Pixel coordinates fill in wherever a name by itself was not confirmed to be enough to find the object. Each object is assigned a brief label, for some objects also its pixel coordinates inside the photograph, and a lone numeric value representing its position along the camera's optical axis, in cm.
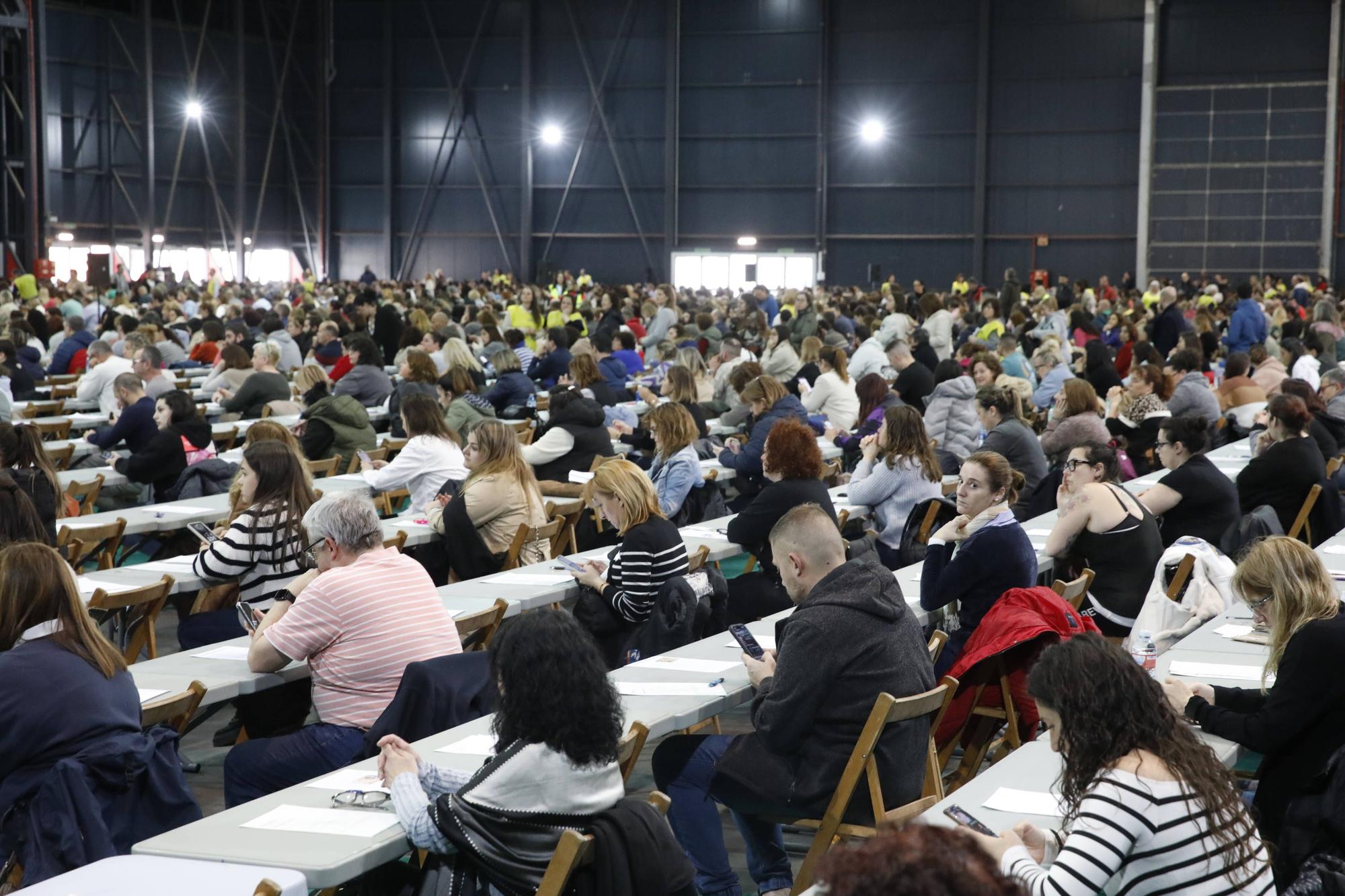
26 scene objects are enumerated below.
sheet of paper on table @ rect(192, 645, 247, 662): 448
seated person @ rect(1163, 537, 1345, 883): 341
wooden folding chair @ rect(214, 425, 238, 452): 944
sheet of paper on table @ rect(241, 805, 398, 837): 299
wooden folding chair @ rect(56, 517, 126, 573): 625
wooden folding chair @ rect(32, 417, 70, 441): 968
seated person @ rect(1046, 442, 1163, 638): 528
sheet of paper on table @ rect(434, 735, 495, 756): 348
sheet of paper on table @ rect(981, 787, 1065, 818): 314
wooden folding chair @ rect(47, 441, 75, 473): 848
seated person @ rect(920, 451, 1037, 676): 464
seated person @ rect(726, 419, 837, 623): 588
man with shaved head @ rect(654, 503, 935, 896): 353
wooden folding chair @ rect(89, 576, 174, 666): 484
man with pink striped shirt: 393
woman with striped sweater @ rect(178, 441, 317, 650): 504
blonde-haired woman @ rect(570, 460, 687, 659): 507
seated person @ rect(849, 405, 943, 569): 652
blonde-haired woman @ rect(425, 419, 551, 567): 628
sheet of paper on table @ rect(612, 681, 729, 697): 411
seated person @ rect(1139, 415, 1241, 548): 627
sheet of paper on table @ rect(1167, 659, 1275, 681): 416
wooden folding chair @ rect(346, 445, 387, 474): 841
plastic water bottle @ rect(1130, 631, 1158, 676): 423
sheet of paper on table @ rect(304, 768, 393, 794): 327
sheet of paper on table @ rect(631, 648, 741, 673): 440
